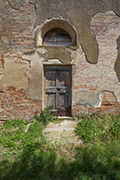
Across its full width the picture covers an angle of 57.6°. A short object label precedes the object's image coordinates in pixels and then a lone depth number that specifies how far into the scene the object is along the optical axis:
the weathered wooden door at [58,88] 4.02
